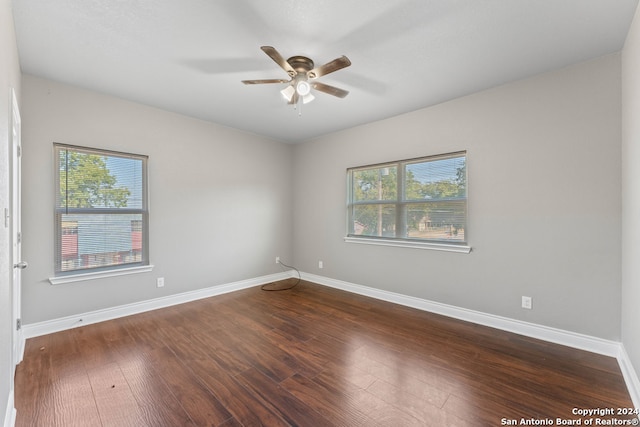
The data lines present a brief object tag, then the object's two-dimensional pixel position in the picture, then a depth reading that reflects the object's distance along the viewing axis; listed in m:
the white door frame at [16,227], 1.92
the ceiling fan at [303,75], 2.11
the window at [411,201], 3.37
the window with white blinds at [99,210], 2.96
